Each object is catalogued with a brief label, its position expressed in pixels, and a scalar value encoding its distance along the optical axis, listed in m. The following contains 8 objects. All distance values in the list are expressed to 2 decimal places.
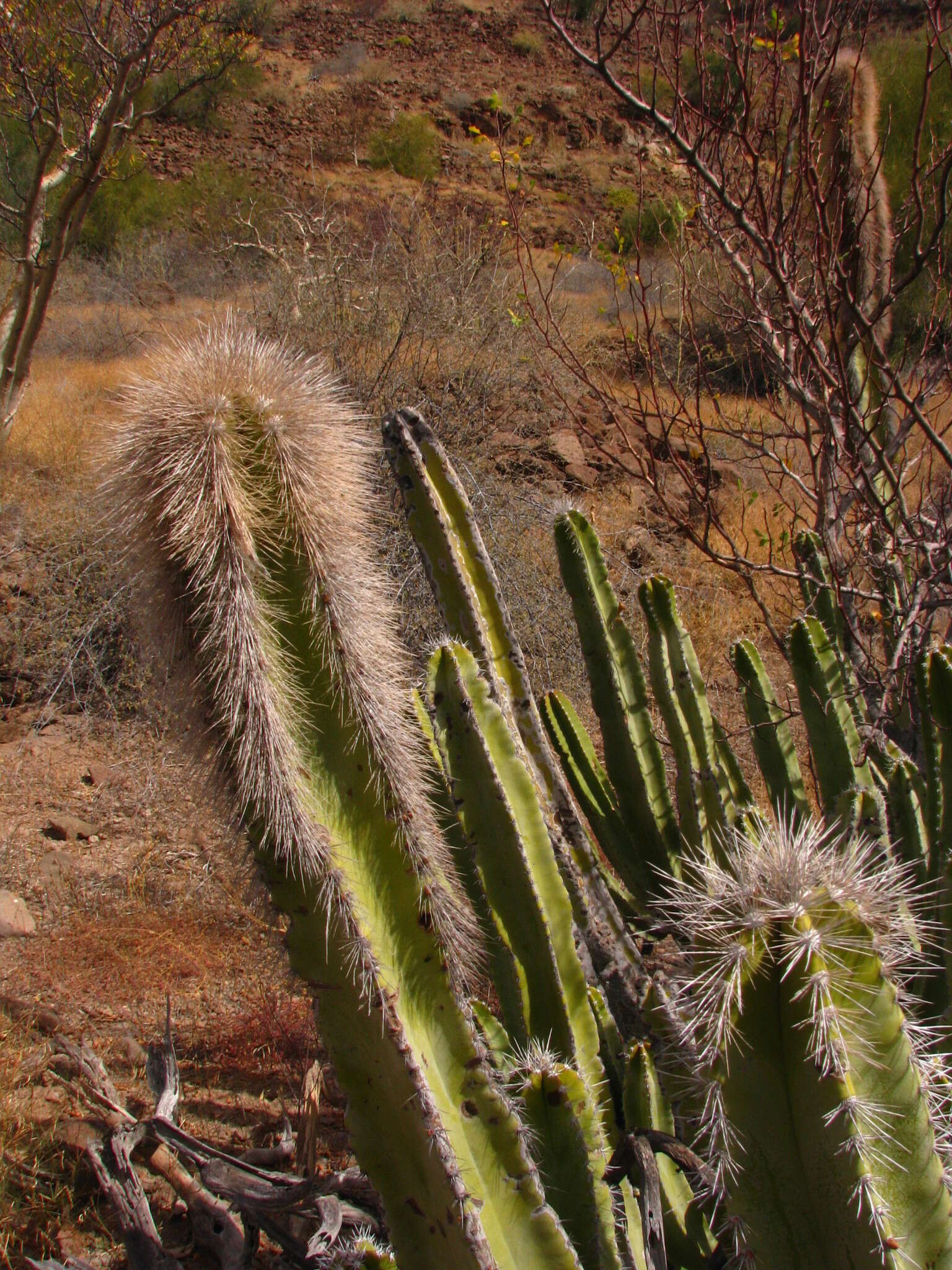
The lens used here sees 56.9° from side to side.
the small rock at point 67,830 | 3.87
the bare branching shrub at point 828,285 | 2.58
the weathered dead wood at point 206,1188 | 1.82
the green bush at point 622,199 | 17.26
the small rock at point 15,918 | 3.24
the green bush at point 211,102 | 24.42
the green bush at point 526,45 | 28.62
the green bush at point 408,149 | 22.56
